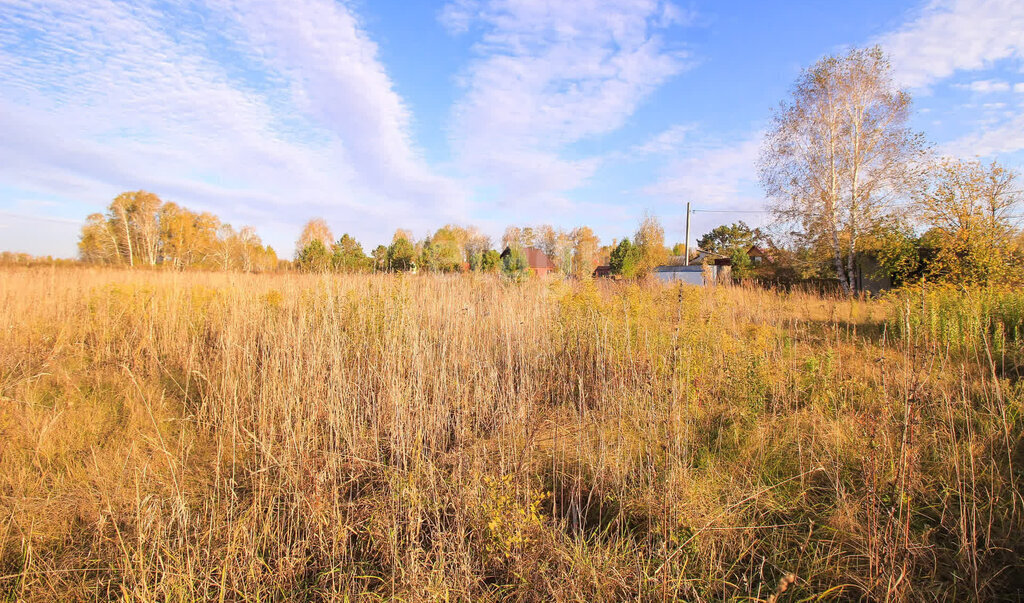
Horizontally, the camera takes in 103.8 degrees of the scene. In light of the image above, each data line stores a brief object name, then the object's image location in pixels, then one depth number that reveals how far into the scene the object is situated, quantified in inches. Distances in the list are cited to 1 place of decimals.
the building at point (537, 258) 1742.1
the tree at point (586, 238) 2480.9
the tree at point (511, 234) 2598.7
